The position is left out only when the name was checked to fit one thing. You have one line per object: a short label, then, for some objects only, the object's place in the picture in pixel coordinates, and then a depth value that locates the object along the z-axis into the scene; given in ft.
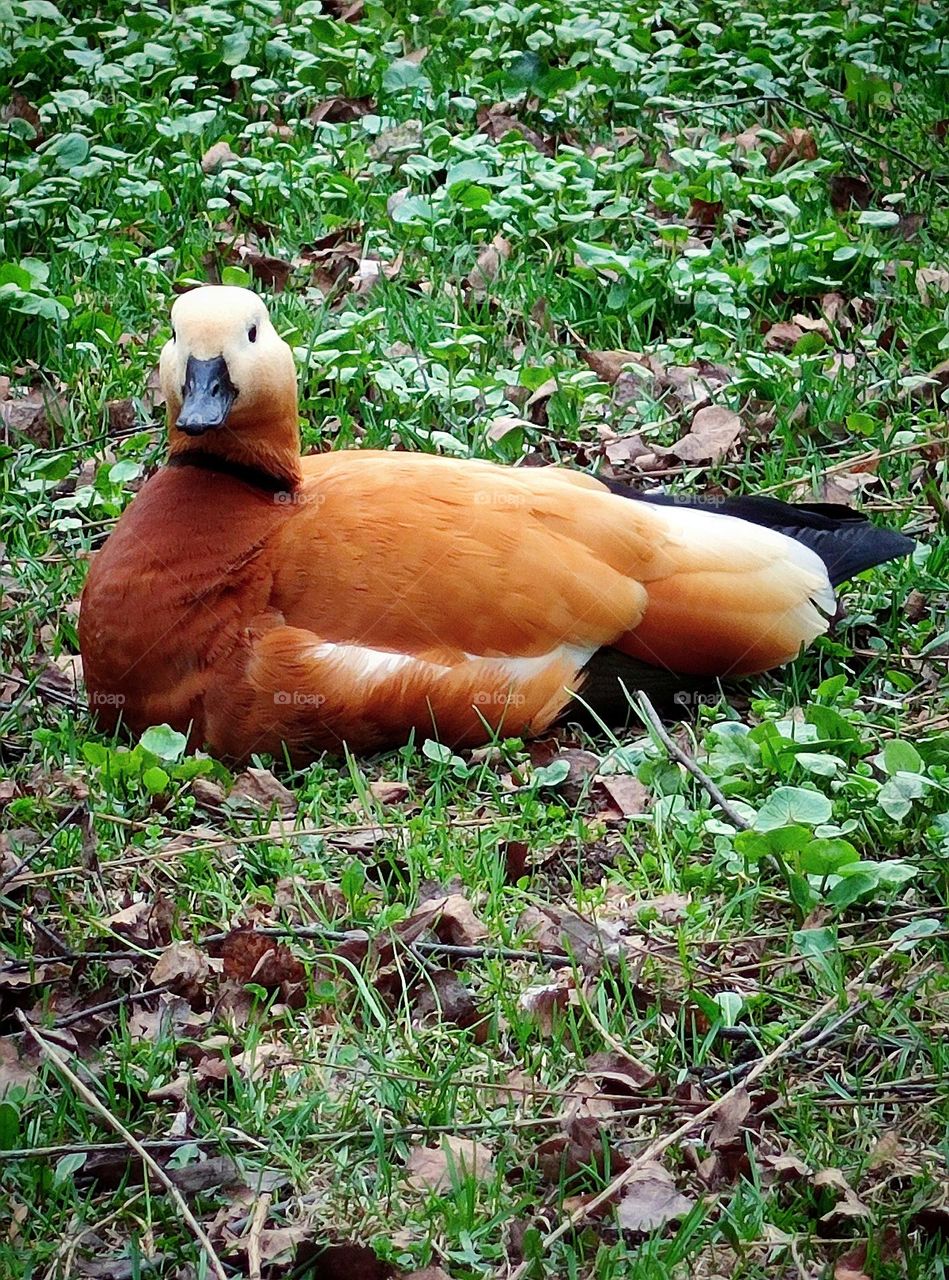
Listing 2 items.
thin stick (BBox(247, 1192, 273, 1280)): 8.14
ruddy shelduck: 12.69
